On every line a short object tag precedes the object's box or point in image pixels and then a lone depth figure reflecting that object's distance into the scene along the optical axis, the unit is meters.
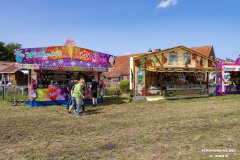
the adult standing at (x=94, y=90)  13.18
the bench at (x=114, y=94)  18.56
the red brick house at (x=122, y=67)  37.31
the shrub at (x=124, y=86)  23.83
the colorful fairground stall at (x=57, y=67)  13.02
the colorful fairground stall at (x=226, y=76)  20.48
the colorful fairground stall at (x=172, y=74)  16.48
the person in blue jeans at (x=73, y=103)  10.59
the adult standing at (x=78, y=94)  9.96
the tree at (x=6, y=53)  52.45
